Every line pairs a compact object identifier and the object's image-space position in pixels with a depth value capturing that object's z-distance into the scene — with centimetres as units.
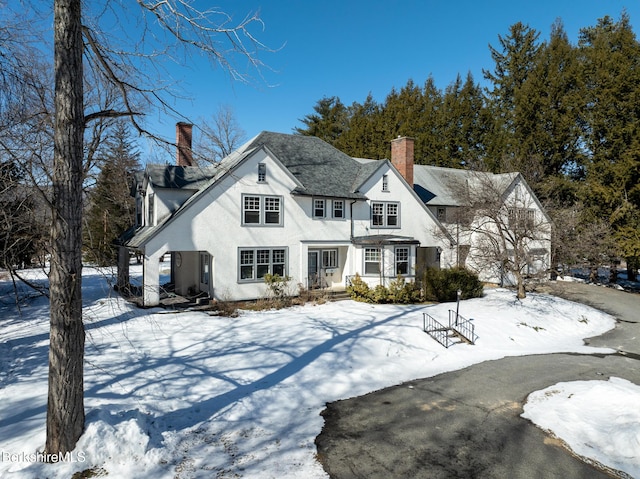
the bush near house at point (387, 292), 1948
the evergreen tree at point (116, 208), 2835
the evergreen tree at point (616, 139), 2612
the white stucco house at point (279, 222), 1814
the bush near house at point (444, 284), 2030
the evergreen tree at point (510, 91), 3490
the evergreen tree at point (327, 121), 5334
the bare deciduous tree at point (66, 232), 570
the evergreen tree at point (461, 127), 4234
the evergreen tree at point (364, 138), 4603
